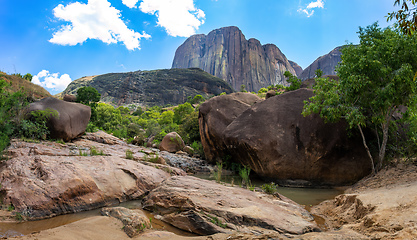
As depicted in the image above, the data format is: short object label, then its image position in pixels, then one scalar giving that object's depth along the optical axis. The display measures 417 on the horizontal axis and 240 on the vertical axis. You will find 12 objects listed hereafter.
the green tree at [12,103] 9.57
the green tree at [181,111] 39.33
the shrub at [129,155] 10.13
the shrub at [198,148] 17.89
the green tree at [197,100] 67.19
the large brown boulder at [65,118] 12.20
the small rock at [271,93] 15.19
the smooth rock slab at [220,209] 4.31
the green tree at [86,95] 22.64
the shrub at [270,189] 6.96
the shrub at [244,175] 8.16
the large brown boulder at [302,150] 10.12
